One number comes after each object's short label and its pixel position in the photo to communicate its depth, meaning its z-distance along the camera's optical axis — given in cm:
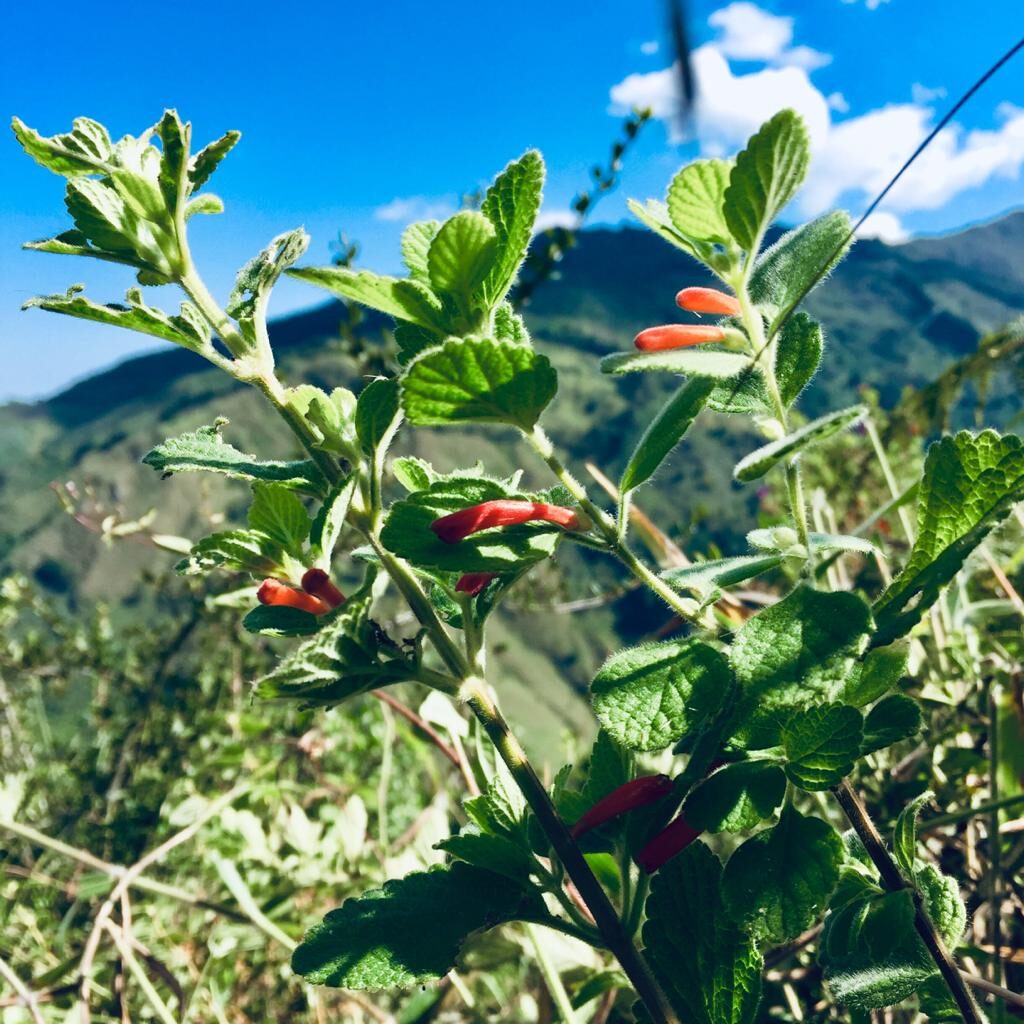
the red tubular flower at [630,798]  34
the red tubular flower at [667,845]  34
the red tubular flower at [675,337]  34
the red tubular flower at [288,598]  36
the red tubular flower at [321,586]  36
